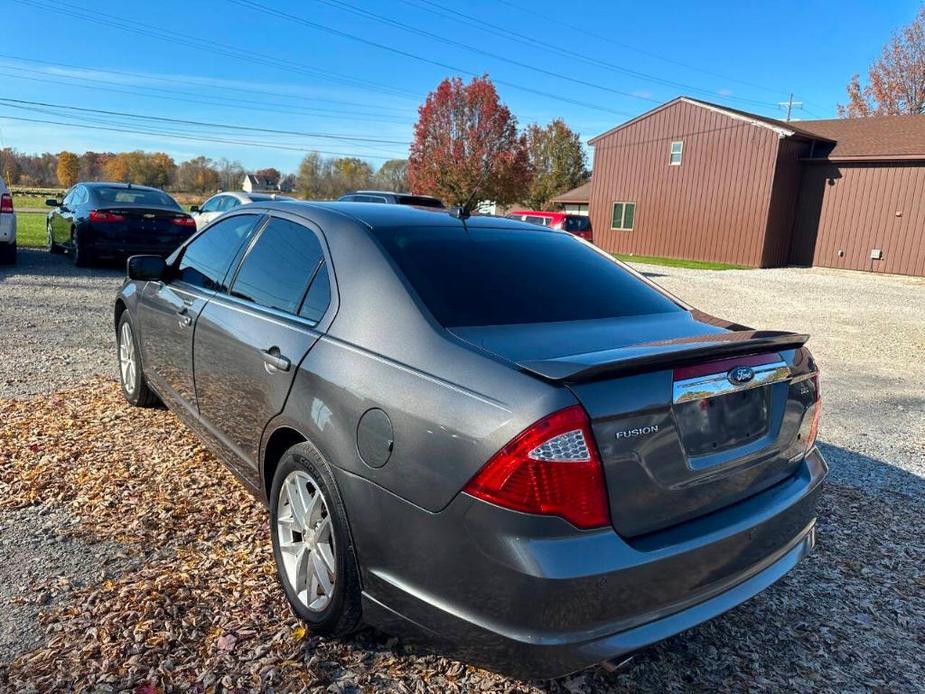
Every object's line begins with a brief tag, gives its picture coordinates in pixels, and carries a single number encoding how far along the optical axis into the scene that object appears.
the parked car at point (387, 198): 13.59
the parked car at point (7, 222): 11.27
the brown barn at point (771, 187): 22.89
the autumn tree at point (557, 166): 55.19
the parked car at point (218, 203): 13.92
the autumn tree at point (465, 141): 37.94
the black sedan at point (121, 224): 11.71
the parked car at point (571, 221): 20.42
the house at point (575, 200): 40.74
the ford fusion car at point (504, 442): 1.88
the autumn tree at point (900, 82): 41.50
